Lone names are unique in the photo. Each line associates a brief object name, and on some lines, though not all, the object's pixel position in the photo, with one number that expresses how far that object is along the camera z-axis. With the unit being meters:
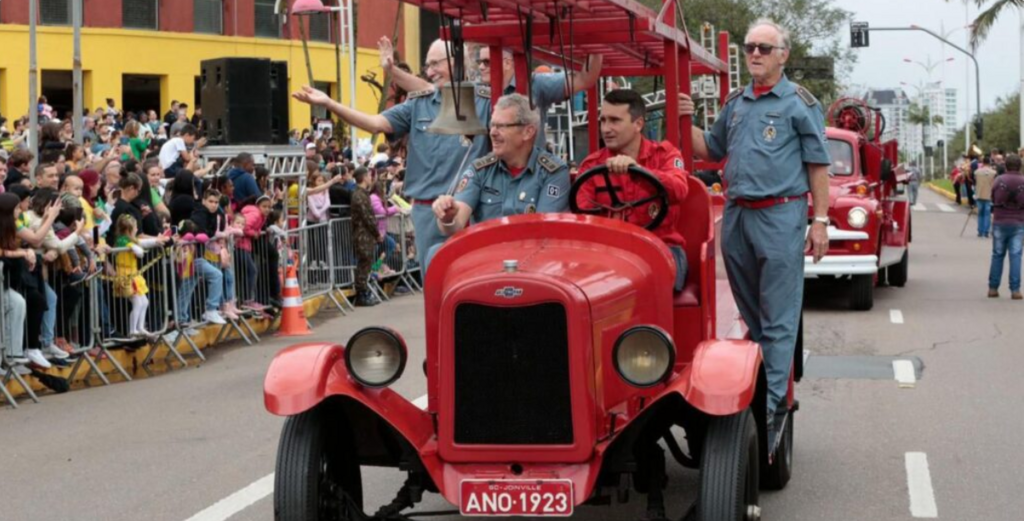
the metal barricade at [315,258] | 17.81
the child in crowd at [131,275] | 13.12
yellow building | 34.47
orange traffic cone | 16.12
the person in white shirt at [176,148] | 18.92
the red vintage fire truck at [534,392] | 5.77
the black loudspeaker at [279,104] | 18.91
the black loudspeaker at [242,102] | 18.52
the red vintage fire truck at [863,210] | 16.88
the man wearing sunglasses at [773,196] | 7.70
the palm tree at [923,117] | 105.01
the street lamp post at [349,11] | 25.44
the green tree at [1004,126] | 85.50
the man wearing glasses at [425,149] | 8.47
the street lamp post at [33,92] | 17.45
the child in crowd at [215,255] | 14.72
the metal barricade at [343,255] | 18.97
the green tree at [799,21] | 45.03
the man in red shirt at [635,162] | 6.91
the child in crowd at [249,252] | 15.81
